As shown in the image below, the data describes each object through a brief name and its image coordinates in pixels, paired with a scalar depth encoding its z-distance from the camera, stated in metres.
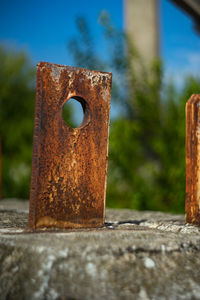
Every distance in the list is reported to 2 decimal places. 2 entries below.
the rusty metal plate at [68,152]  0.49
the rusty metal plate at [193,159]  0.53
